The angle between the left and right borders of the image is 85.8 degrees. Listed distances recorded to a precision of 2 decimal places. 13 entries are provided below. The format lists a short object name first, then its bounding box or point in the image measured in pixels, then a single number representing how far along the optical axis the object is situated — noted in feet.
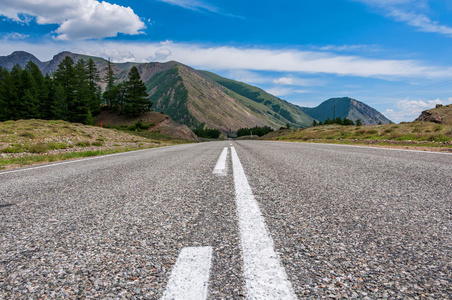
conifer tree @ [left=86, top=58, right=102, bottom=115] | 209.89
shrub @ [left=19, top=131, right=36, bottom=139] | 48.70
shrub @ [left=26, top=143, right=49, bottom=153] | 37.98
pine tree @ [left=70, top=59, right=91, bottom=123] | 190.80
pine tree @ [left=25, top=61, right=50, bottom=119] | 169.13
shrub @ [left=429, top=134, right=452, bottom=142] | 49.05
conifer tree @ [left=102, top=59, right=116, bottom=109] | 221.87
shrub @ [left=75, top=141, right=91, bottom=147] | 49.98
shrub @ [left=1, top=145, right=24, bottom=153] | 35.87
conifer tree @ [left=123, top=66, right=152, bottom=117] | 206.28
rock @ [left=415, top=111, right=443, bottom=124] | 120.26
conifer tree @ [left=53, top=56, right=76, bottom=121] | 178.13
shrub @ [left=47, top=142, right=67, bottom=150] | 41.98
